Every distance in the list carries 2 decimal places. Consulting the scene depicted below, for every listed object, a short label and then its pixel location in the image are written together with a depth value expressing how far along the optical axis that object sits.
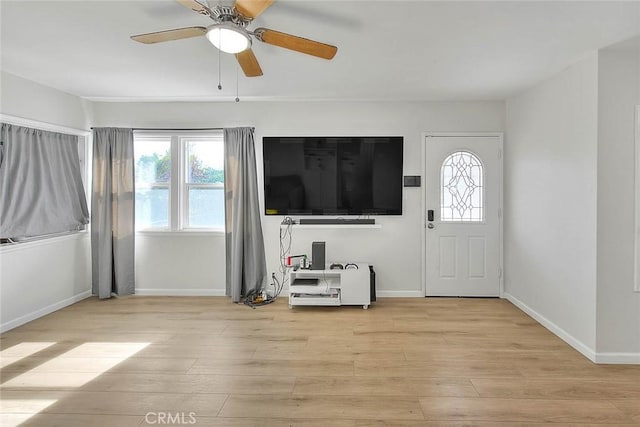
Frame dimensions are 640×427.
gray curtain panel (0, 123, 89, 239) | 3.46
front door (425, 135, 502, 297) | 4.44
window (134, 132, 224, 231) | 4.58
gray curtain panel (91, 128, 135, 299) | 4.39
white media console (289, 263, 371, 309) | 4.04
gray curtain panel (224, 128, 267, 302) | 4.33
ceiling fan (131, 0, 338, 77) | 1.86
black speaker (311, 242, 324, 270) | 4.16
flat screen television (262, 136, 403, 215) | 4.38
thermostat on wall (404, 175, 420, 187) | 4.46
